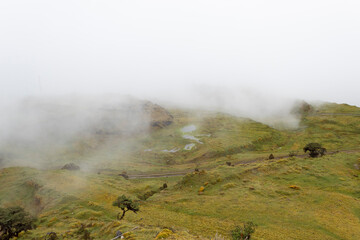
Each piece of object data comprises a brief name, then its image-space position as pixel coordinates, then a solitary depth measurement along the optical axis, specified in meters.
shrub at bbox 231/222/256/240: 32.50
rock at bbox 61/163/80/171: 109.29
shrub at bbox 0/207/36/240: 41.12
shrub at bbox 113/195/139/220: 45.09
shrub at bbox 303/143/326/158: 90.56
